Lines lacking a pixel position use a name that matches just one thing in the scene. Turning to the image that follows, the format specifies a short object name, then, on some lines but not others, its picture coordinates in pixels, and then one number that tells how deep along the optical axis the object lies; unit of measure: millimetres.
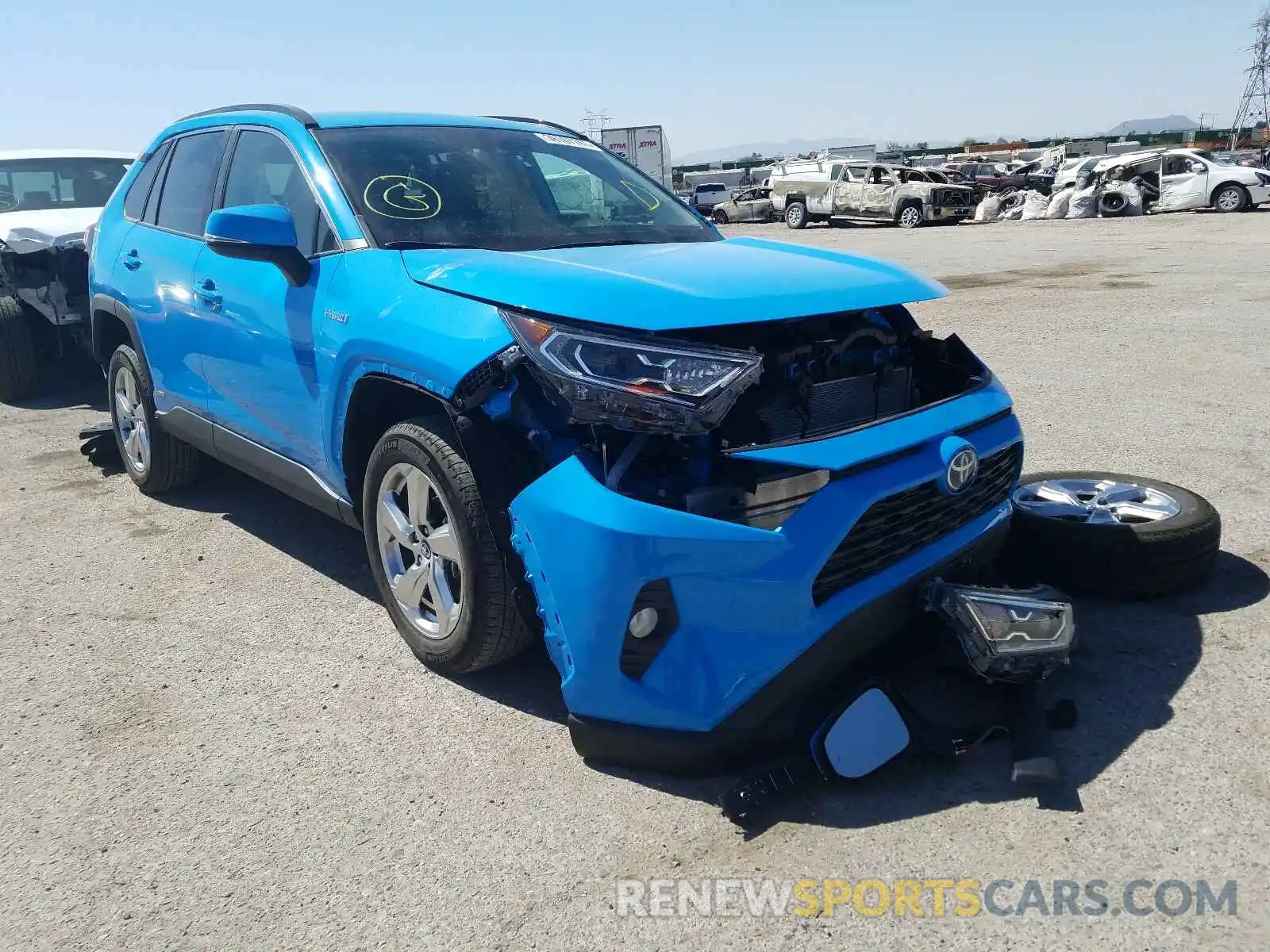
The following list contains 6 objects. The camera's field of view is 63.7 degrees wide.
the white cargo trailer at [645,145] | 34469
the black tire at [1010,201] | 30562
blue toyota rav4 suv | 2553
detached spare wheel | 3518
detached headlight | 2713
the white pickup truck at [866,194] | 28219
